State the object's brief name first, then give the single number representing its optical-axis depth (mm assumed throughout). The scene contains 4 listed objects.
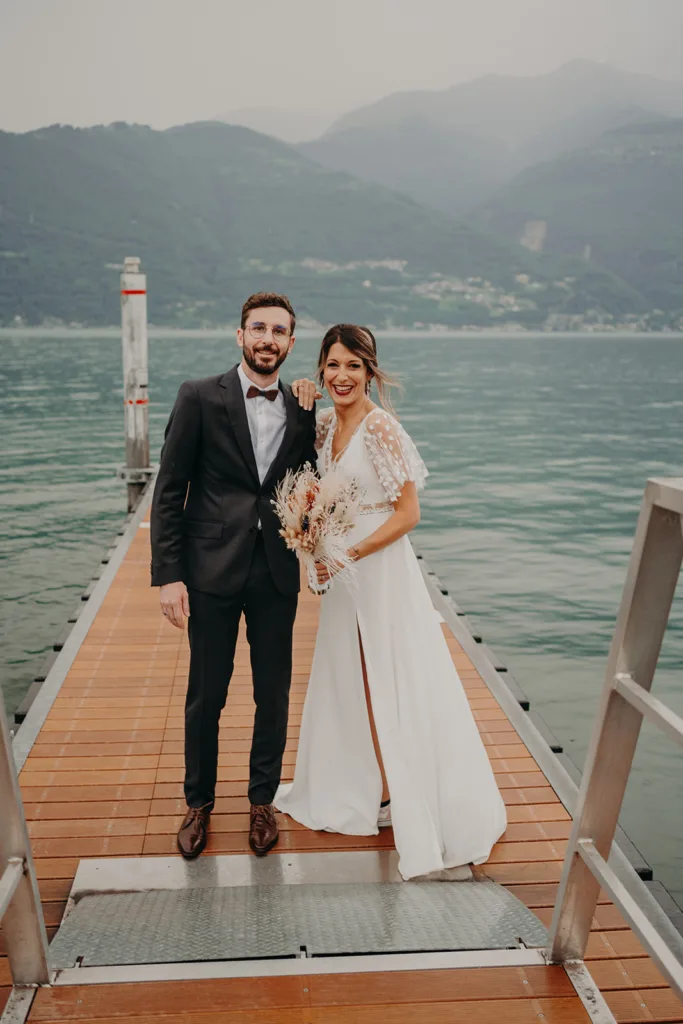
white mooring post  11312
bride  3123
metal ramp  2648
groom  3074
